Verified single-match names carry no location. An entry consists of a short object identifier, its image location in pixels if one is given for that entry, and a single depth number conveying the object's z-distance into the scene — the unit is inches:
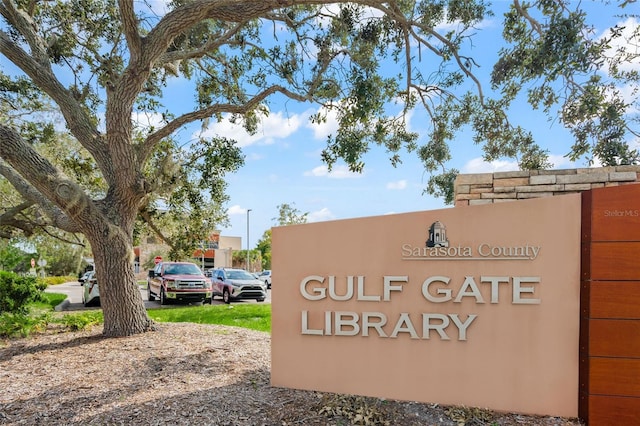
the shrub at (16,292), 366.9
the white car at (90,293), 602.5
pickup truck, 633.6
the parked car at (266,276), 1213.1
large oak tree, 263.0
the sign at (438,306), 156.8
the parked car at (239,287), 699.4
